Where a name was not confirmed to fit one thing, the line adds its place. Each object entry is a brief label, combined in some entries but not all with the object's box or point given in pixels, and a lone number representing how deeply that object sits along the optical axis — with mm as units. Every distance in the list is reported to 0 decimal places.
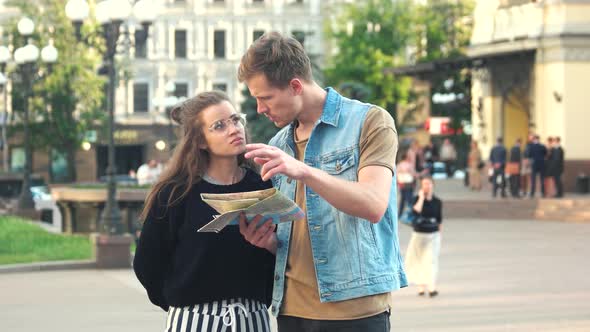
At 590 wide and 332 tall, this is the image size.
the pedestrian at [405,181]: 34934
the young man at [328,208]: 5414
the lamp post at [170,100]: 59038
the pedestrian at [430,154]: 54000
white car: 37569
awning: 44594
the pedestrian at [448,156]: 61228
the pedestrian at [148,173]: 35406
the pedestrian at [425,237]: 17516
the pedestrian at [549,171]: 38188
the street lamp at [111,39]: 24094
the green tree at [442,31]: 73812
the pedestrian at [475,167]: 44662
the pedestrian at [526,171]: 38866
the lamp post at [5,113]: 42344
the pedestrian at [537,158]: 38000
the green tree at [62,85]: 59406
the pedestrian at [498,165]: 39375
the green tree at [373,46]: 76438
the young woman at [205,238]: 6055
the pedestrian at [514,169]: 38969
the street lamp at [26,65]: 39656
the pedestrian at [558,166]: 37906
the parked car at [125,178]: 46094
